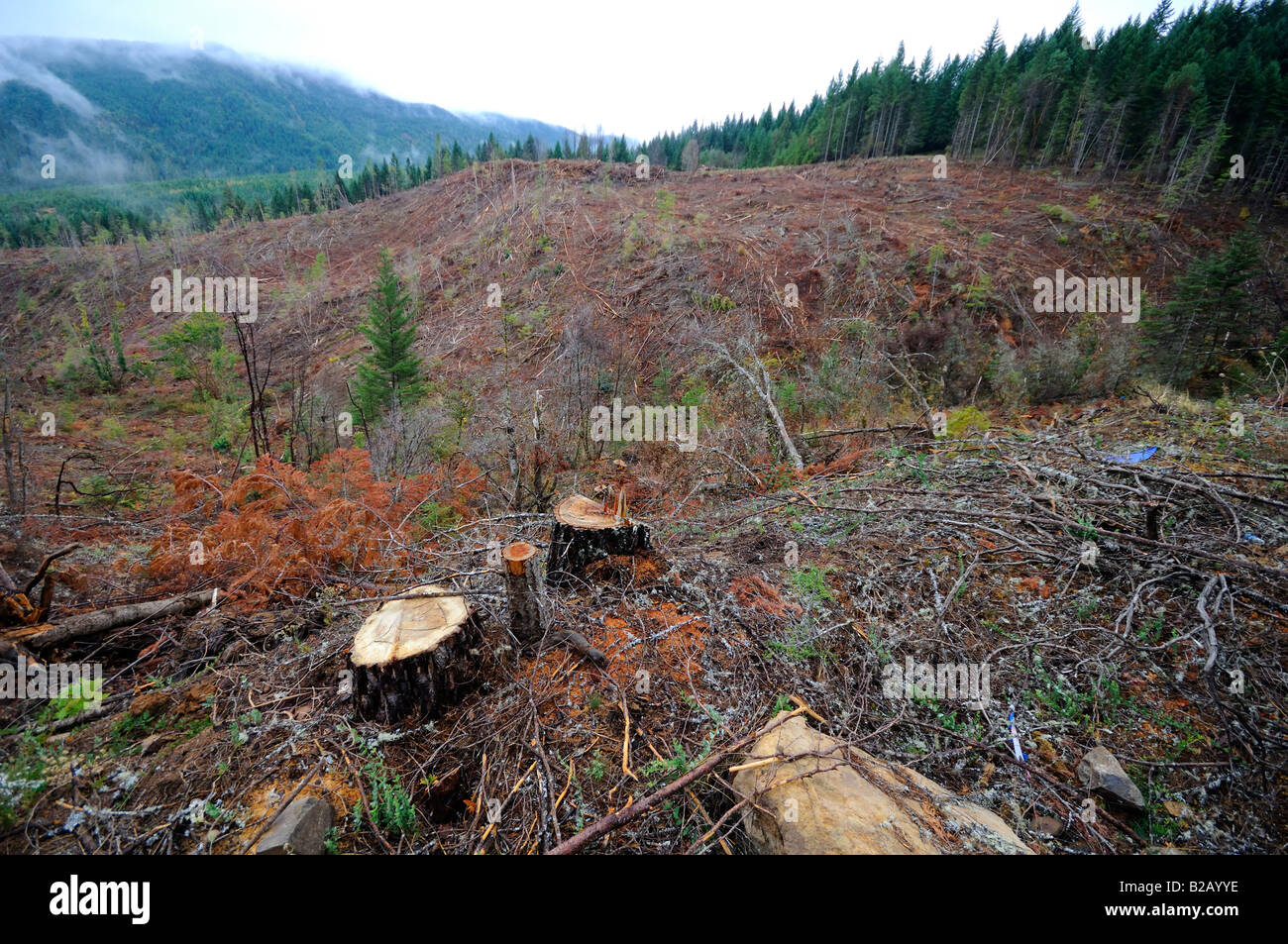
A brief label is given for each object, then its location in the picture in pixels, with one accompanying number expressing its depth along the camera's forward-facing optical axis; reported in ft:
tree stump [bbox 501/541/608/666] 9.55
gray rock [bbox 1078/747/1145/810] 7.69
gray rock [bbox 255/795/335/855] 6.09
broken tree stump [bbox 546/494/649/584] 12.31
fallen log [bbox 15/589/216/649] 10.20
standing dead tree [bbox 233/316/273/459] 23.55
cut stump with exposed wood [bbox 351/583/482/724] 8.20
